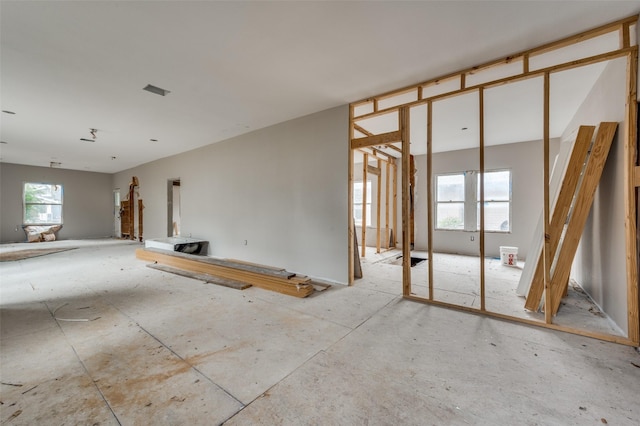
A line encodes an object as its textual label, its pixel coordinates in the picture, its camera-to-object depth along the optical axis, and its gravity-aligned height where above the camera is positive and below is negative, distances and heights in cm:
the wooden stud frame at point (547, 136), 216 +85
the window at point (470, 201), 629 +30
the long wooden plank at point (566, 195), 281 +20
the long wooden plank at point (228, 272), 363 -105
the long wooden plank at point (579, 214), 261 -2
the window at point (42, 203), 934 +30
